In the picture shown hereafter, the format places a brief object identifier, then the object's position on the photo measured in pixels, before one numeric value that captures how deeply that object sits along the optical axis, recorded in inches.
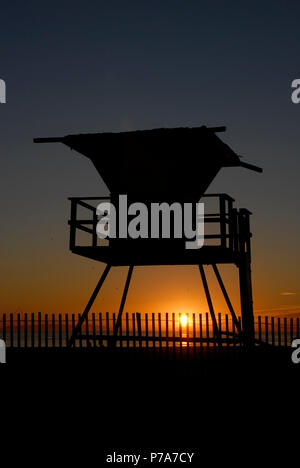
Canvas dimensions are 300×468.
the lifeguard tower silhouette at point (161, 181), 955.3
